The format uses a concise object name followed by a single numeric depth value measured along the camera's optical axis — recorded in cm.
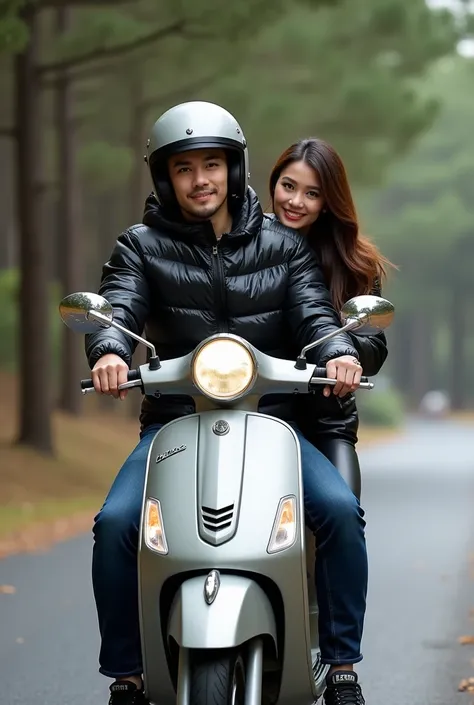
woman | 505
